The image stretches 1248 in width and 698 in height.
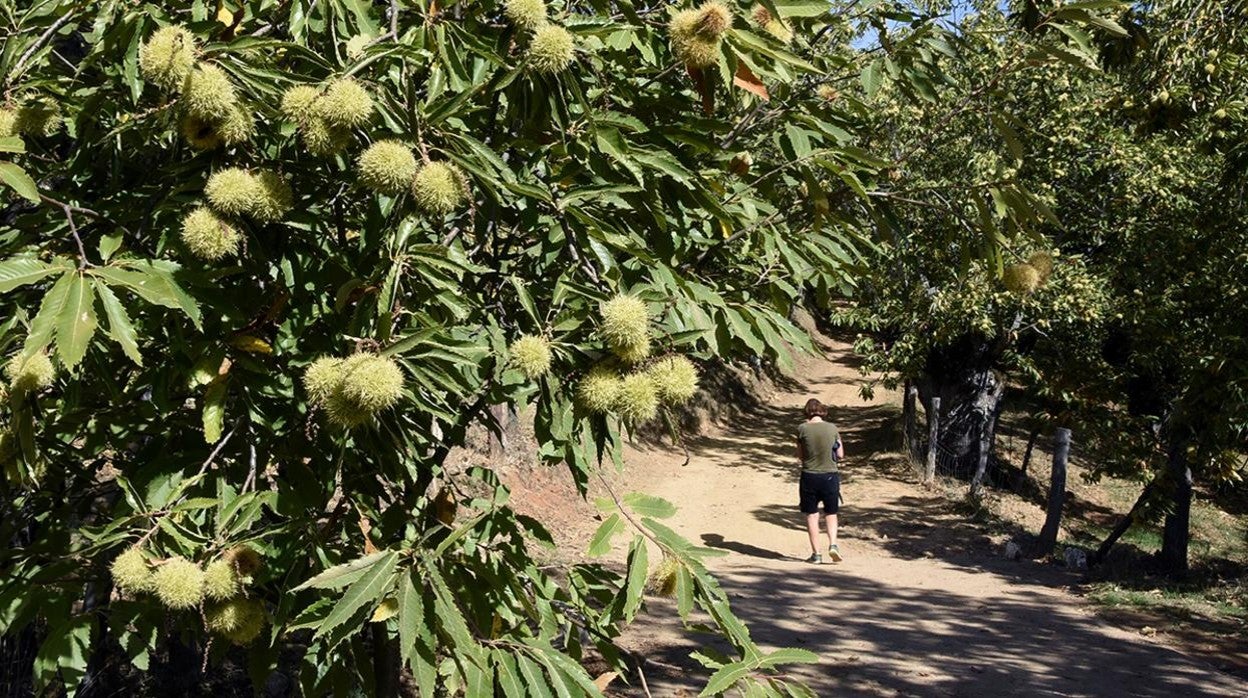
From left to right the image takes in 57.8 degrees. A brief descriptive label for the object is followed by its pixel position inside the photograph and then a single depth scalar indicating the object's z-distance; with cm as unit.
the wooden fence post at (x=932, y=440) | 1571
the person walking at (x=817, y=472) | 1118
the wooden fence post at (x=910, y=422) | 1720
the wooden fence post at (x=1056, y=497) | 1154
